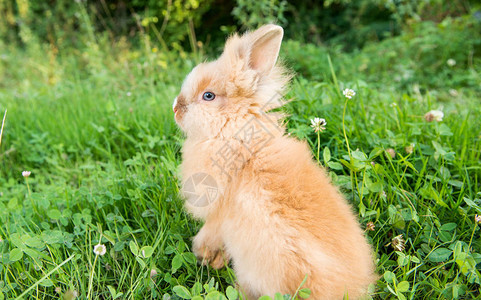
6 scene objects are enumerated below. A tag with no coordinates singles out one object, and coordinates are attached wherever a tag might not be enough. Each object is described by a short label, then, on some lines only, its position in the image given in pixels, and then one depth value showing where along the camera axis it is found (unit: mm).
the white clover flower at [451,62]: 1175
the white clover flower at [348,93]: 633
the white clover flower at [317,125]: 606
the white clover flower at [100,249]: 561
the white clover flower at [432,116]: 662
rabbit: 506
